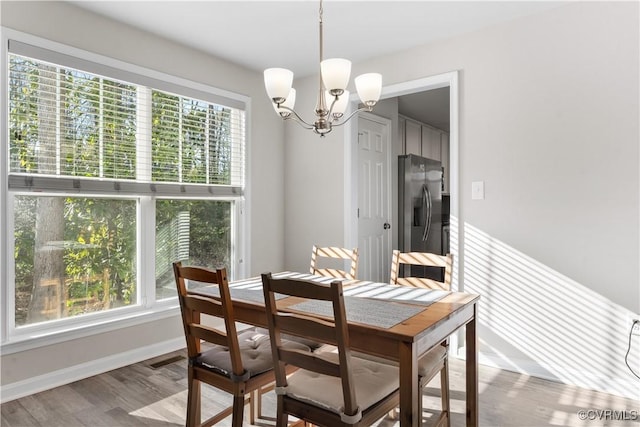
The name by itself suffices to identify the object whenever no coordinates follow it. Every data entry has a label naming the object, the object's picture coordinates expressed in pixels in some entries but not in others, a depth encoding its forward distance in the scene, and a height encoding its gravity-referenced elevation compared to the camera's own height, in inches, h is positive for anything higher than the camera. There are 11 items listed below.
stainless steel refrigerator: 188.7 -0.9
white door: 161.8 +4.9
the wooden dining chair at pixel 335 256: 105.0 -12.9
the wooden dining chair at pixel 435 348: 71.9 -27.5
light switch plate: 120.0 +5.8
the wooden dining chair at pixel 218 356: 67.4 -27.3
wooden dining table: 56.8 -17.9
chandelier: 74.2 +23.9
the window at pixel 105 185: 99.3 +7.3
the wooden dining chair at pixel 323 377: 54.4 -27.0
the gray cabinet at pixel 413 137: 220.5 +41.0
